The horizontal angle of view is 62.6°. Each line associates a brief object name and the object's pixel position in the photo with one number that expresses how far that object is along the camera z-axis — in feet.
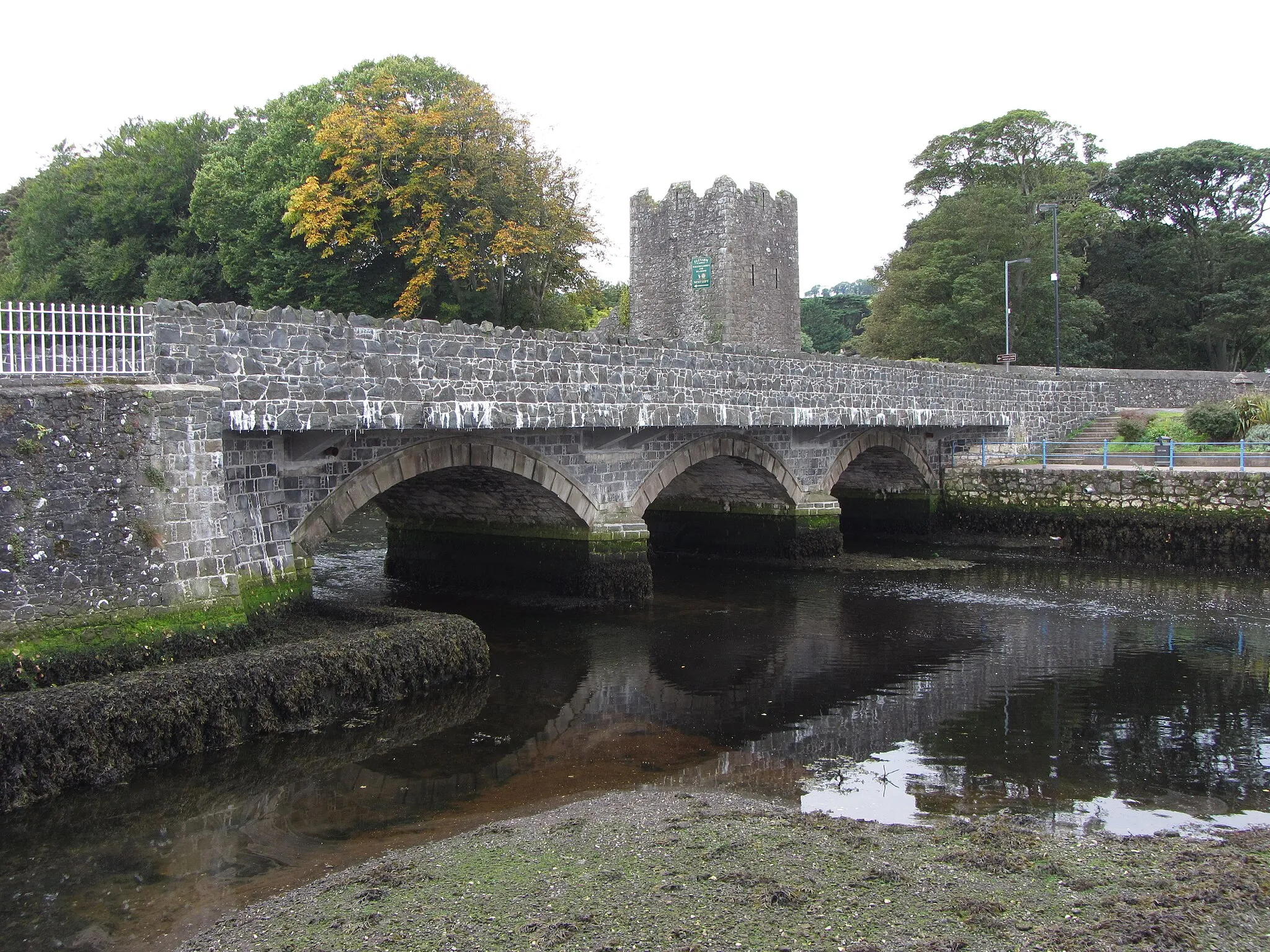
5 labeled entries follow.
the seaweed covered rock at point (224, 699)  23.80
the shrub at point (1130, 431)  82.99
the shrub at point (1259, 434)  71.36
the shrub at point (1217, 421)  75.82
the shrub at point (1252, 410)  76.18
